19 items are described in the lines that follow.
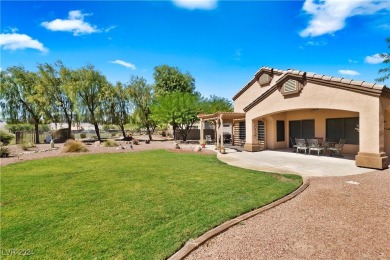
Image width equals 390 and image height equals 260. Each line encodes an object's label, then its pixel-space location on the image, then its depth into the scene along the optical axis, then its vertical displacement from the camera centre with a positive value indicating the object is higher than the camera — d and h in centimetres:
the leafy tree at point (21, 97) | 2741 +430
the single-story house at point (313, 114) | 978 +98
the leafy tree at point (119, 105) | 3198 +380
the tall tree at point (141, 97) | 3360 +499
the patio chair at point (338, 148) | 1282 -106
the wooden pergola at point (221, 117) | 1734 +111
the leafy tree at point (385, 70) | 2325 +623
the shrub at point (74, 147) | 1701 -121
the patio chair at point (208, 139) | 2636 -103
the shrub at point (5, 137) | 2302 -57
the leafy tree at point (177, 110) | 2706 +256
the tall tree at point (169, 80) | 4319 +987
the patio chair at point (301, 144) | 1407 -92
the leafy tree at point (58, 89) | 2853 +540
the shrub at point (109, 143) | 2154 -117
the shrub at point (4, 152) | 1446 -129
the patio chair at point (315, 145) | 1317 -94
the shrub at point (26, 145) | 1915 -121
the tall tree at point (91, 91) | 2937 +530
